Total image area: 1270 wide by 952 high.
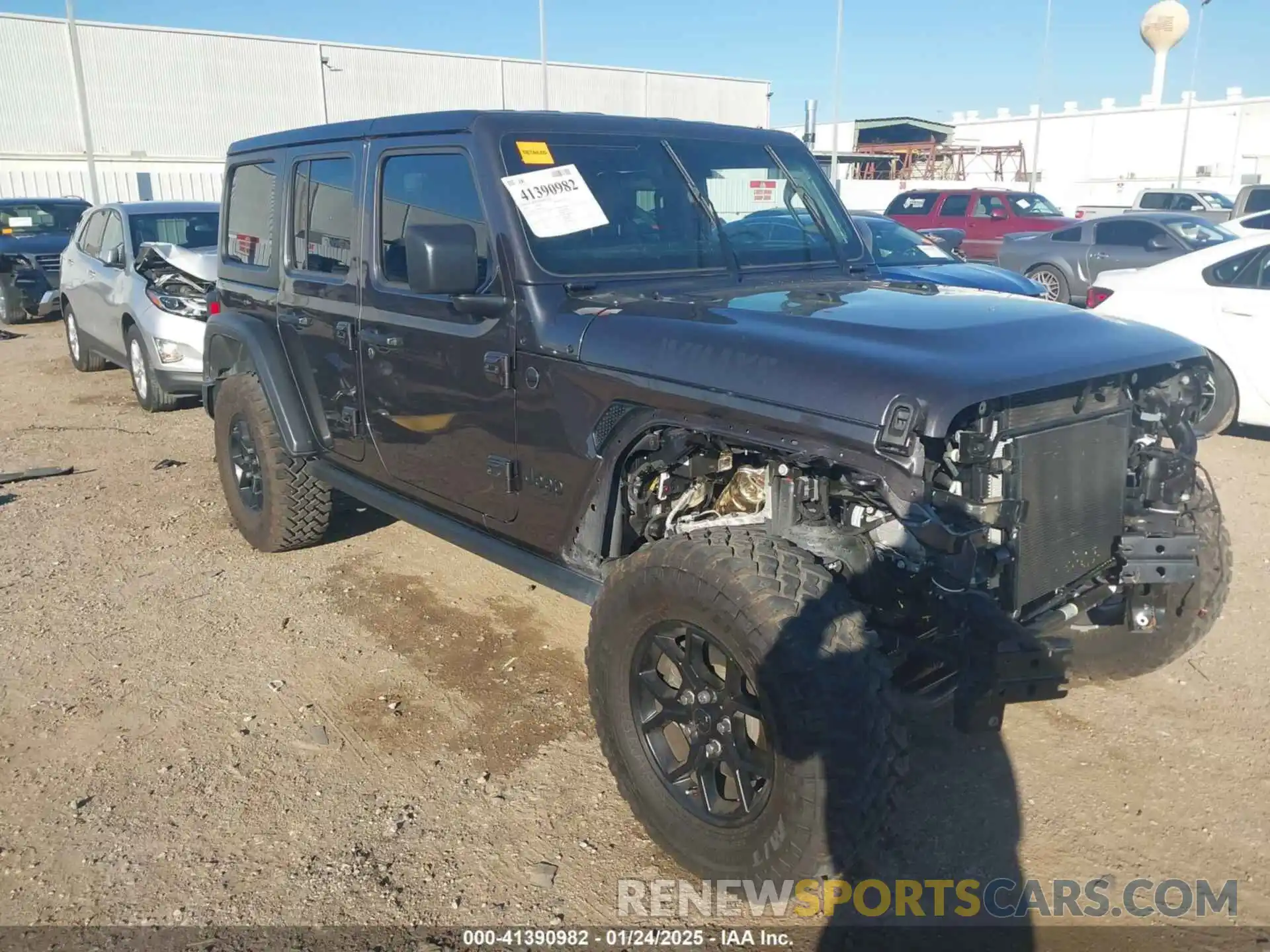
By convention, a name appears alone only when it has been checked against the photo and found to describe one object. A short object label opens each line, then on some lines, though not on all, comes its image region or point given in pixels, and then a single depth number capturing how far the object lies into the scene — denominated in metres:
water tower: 55.72
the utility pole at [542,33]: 25.52
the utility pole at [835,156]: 28.53
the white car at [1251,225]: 13.94
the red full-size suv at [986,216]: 19.03
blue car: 8.55
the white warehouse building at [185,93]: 31.80
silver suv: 8.41
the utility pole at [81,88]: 21.48
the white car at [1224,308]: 7.09
